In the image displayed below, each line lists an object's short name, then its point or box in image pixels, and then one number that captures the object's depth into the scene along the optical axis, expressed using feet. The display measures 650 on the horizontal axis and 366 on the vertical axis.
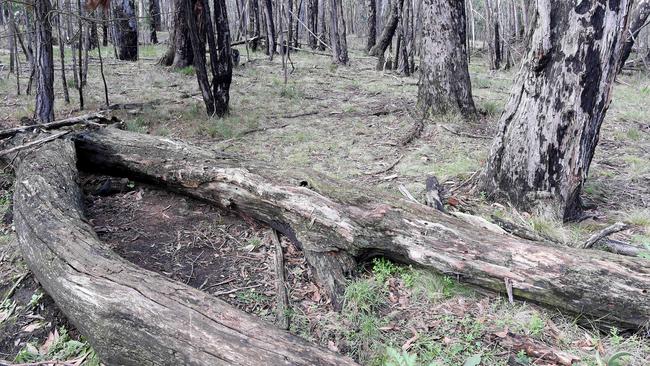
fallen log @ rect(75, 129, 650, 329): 9.43
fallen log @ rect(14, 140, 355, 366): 7.93
